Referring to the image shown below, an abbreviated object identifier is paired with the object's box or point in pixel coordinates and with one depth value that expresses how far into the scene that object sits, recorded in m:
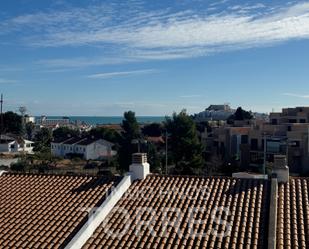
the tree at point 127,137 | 37.02
